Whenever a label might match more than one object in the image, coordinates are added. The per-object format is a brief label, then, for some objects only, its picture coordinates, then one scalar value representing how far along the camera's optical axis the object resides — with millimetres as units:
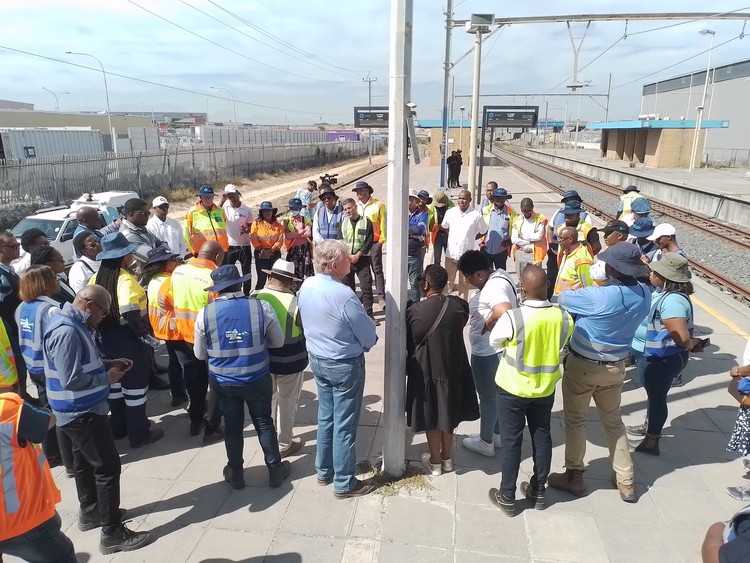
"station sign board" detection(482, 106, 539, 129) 17172
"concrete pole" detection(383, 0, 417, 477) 3306
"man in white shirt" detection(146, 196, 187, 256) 7063
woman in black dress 3684
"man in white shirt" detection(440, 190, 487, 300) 7270
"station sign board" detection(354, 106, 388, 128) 29094
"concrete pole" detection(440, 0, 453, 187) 16125
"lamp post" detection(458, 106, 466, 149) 39434
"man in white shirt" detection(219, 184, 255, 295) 8234
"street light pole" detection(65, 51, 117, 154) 39231
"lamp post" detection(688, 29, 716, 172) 34822
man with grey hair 3471
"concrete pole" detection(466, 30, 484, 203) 14586
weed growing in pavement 3943
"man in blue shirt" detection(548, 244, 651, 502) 3525
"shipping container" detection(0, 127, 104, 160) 26297
